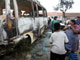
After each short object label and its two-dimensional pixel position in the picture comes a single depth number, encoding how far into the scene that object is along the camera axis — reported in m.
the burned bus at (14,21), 1.97
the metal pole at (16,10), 2.15
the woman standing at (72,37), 2.08
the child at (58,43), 1.61
